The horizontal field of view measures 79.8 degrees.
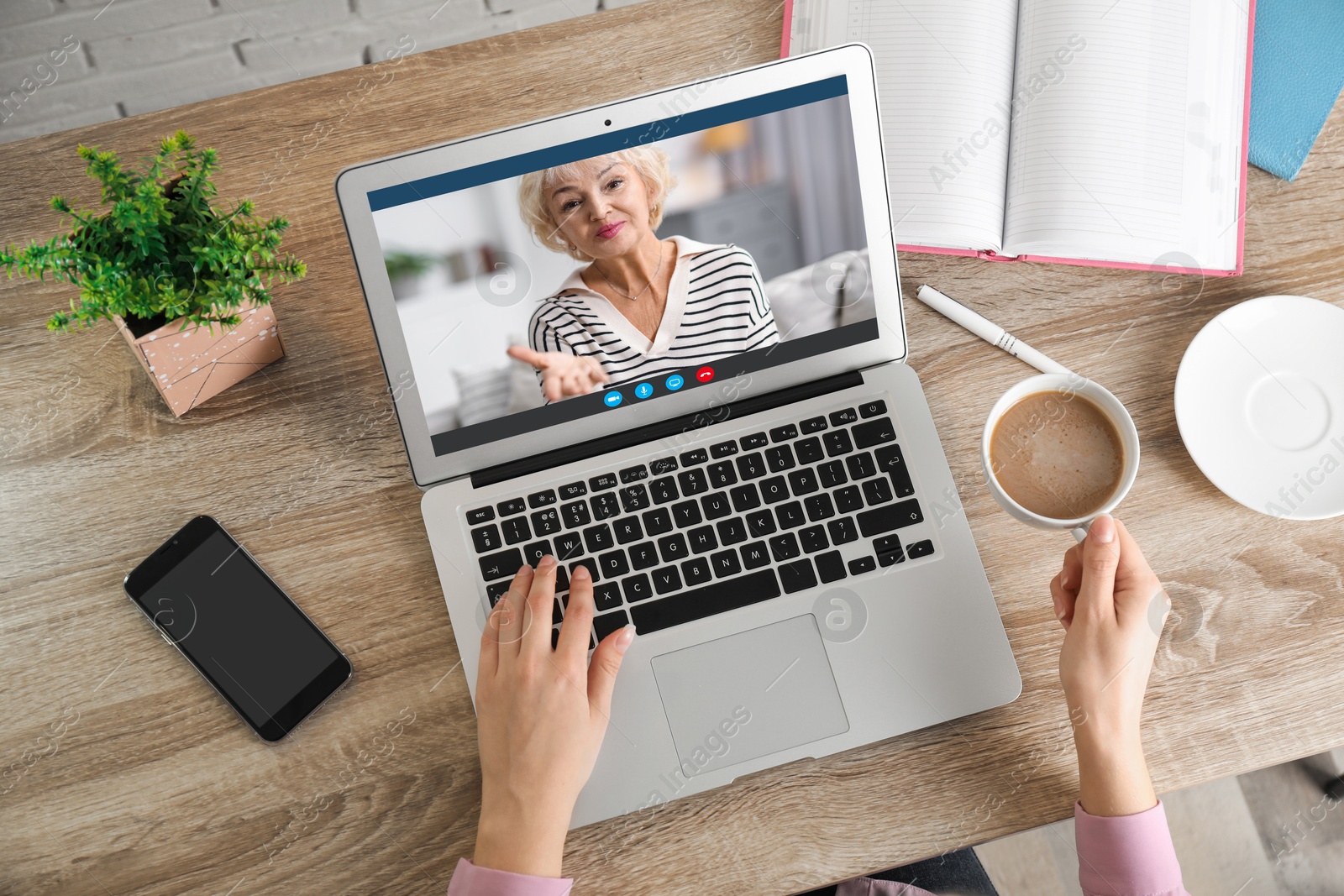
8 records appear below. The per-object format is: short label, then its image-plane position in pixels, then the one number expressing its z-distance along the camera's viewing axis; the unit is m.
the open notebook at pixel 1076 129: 0.77
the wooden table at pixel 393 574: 0.70
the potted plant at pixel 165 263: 0.59
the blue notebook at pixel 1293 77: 0.81
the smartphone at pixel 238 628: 0.72
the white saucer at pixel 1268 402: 0.72
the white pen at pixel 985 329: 0.78
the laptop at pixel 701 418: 0.67
